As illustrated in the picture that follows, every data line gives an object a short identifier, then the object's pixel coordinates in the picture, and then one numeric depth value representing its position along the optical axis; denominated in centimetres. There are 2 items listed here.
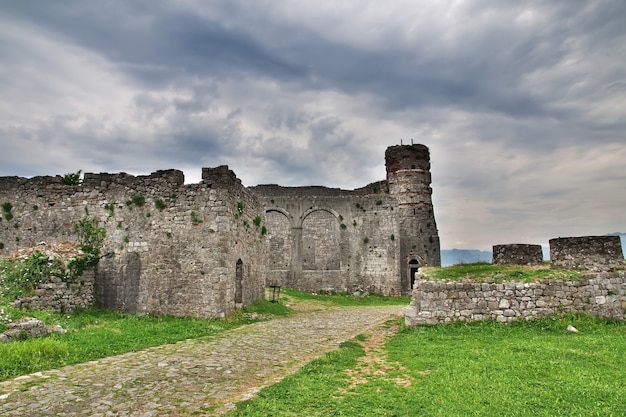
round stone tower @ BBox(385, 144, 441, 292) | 3247
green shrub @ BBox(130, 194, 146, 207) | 1544
